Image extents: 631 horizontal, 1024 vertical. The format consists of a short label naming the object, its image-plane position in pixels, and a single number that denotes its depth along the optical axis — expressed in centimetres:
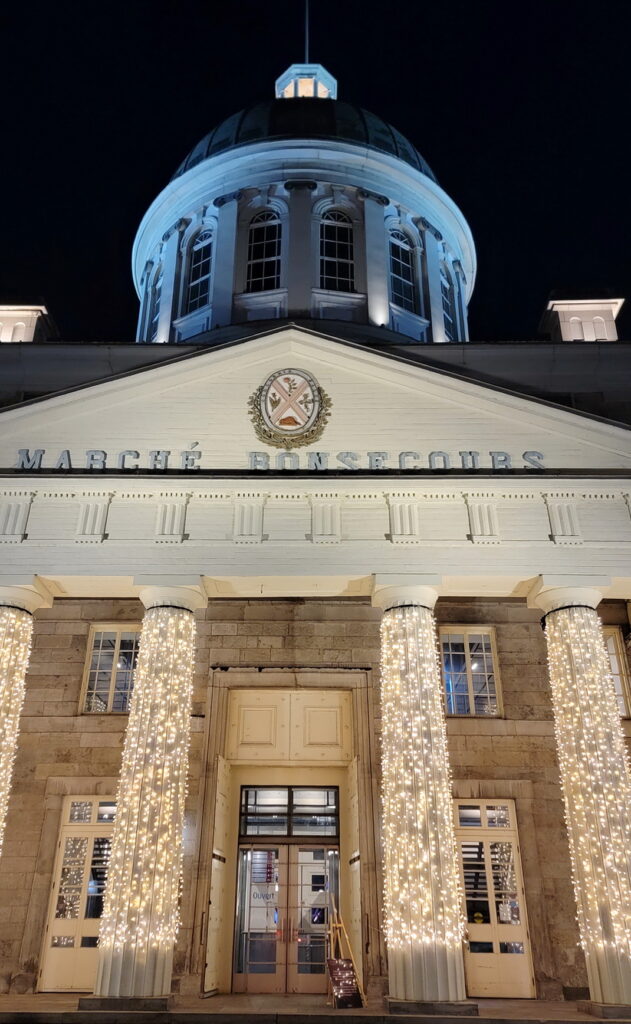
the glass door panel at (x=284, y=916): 1357
